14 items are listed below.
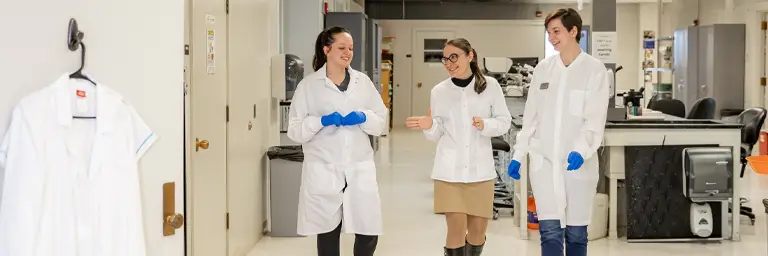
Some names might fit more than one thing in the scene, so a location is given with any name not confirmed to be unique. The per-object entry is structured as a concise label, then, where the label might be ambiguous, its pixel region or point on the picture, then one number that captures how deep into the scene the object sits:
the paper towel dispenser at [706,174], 5.69
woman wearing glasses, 4.33
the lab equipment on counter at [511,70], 9.66
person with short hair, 3.89
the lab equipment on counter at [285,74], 6.34
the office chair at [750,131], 7.62
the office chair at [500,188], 7.23
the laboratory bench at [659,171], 5.89
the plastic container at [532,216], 6.21
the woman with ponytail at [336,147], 4.02
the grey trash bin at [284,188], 6.03
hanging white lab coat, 1.79
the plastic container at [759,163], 3.44
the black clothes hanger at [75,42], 1.86
